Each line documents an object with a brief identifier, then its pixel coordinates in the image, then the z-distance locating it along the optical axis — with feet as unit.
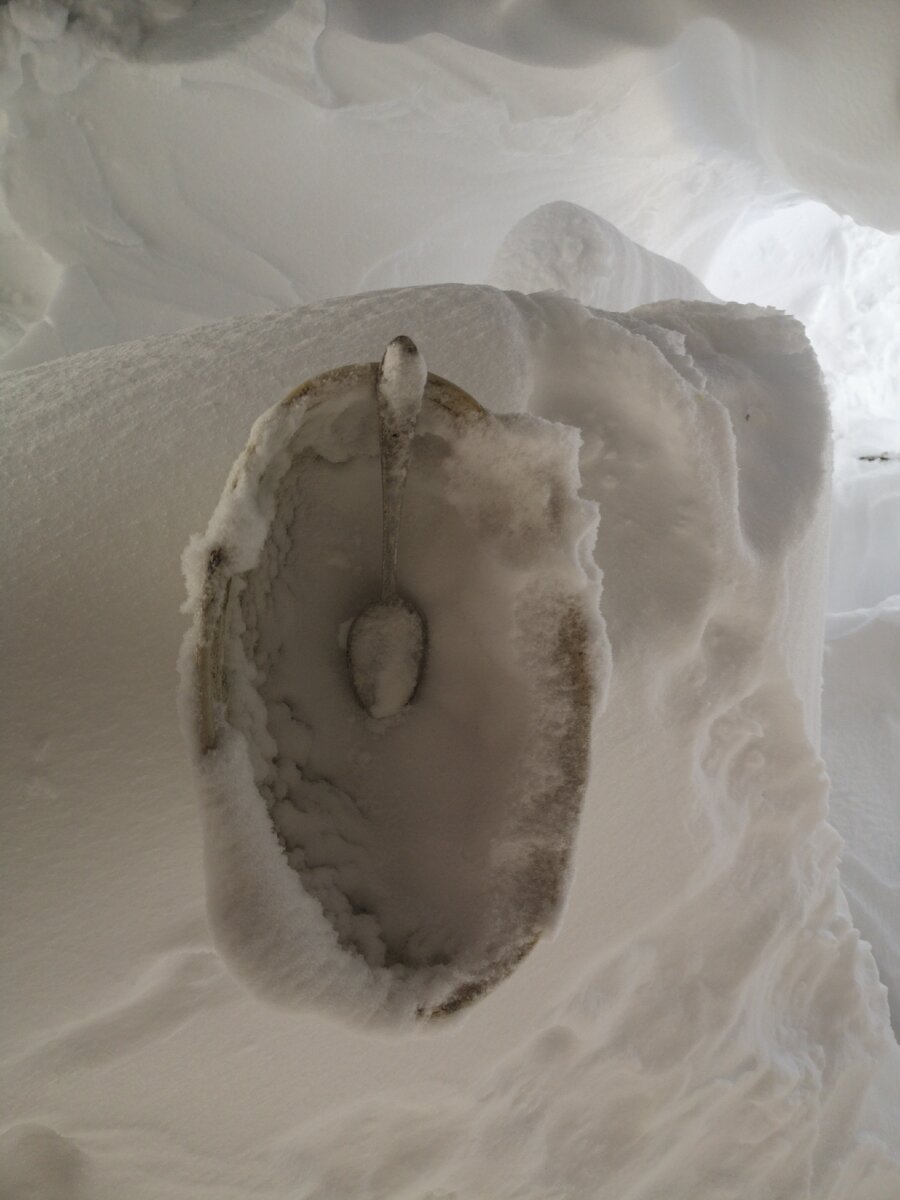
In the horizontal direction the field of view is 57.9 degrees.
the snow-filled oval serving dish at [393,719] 1.37
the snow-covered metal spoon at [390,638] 1.47
